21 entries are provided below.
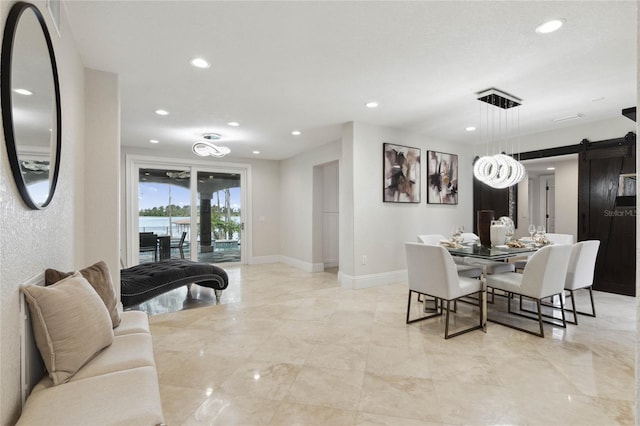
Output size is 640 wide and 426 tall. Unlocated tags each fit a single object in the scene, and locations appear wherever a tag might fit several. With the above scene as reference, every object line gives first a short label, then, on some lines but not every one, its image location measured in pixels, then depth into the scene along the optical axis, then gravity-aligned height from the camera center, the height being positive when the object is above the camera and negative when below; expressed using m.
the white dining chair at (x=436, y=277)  2.90 -0.66
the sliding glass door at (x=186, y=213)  6.41 -0.05
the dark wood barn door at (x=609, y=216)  4.50 -0.10
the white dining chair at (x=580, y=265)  3.30 -0.60
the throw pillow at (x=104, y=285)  1.95 -0.47
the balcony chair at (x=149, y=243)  6.45 -0.67
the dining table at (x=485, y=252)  3.05 -0.44
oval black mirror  1.25 +0.50
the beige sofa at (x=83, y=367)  1.14 -0.73
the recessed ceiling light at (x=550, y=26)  2.25 +1.35
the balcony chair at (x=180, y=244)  6.76 -0.72
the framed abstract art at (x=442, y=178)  5.75 +0.60
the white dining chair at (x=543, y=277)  2.87 -0.64
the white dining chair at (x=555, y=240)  4.02 -0.40
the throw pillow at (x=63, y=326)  1.35 -0.52
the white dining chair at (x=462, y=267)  3.73 -0.71
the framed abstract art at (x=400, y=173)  5.08 +0.61
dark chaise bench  3.42 -0.82
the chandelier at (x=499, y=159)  3.71 +0.65
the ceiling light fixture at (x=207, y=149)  4.81 +0.96
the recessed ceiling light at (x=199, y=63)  2.80 +1.34
